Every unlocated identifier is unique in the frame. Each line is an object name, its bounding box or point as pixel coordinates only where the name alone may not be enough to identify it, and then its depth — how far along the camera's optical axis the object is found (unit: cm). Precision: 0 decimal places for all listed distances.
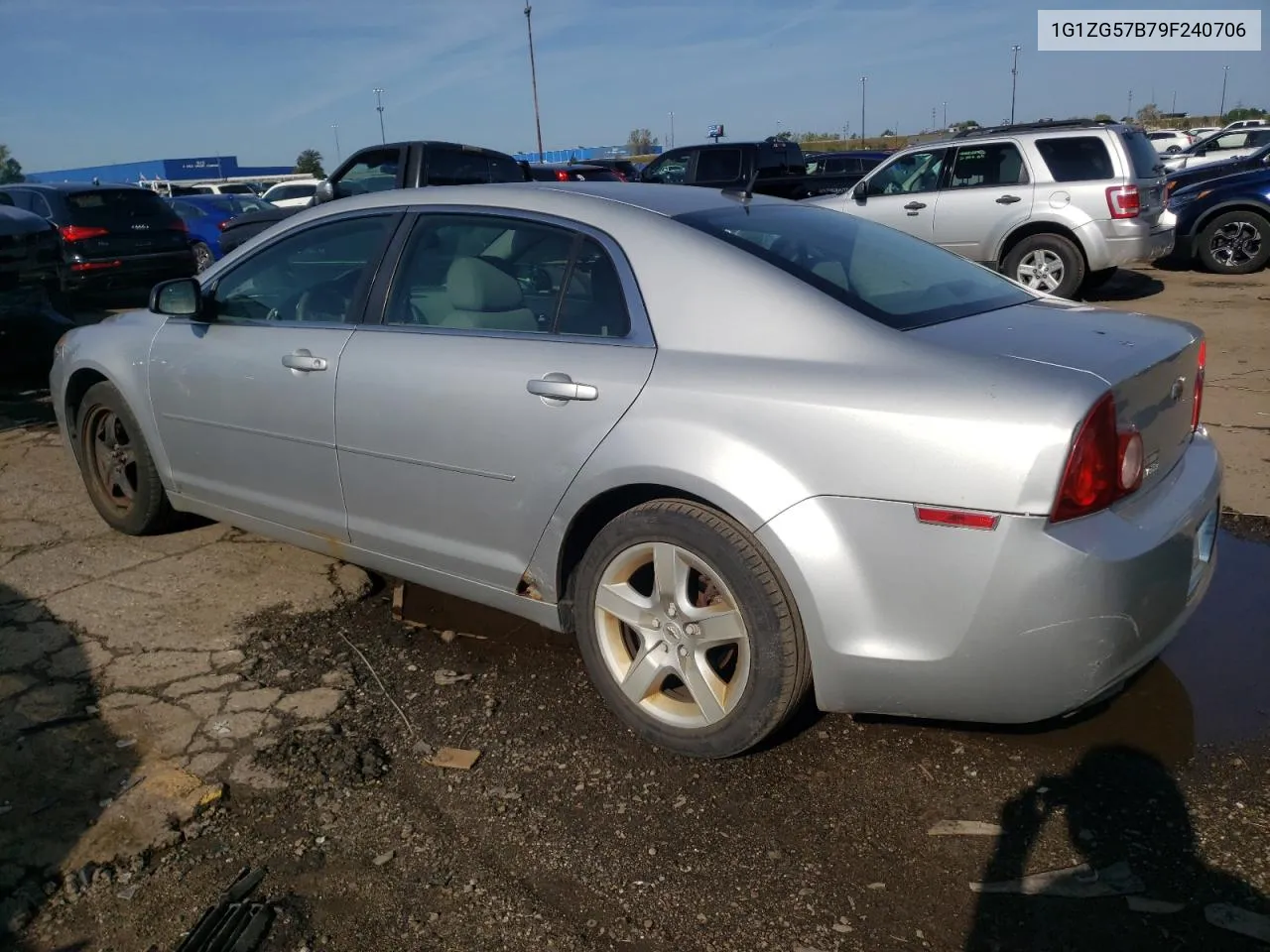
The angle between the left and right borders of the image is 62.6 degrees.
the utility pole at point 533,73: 4300
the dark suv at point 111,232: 1238
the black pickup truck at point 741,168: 1494
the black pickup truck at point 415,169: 1101
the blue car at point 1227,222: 1235
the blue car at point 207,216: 1656
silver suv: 1030
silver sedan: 246
